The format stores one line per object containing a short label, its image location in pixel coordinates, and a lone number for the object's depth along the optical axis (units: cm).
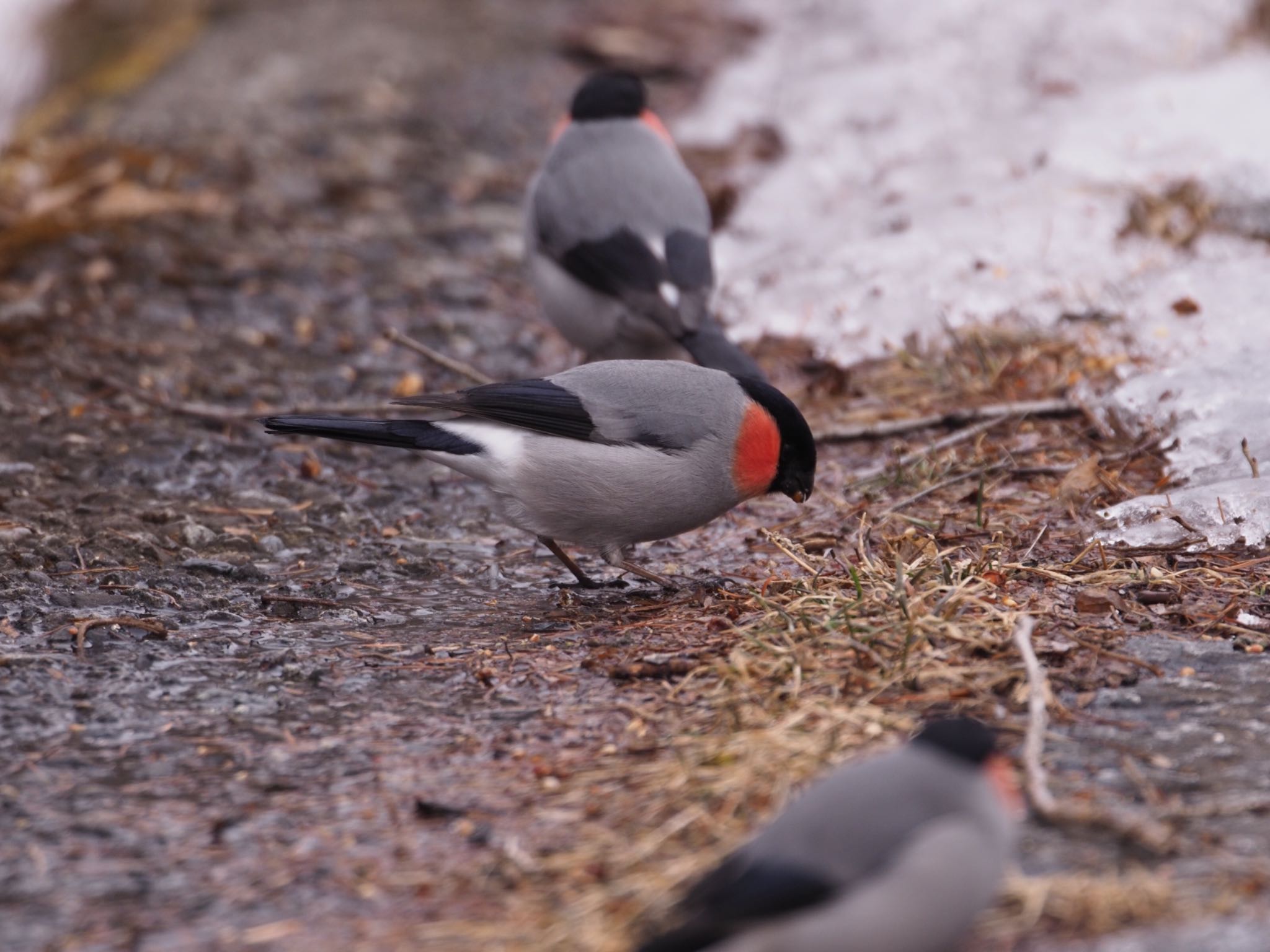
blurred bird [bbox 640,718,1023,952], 435
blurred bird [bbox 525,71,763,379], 1077
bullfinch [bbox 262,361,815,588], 837
